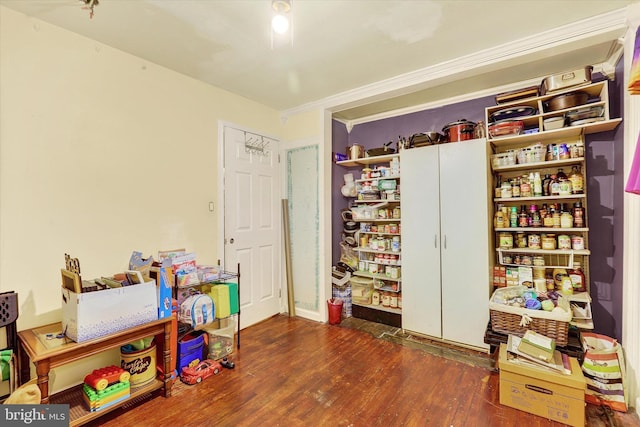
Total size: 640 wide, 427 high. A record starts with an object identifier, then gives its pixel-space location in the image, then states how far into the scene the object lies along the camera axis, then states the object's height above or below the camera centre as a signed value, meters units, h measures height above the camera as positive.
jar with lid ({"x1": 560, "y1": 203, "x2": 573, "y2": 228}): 2.55 -0.06
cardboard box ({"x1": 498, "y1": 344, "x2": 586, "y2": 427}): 1.78 -1.13
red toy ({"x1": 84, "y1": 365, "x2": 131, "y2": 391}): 1.81 -1.01
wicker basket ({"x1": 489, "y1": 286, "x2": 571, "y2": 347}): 2.09 -0.81
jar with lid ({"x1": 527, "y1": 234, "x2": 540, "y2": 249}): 2.73 -0.27
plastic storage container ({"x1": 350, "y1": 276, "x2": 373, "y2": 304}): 3.65 -0.94
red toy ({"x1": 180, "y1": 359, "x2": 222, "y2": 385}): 2.26 -1.22
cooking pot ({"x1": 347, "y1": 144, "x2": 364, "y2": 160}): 3.77 +0.81
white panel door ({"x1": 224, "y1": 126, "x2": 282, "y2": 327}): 3.22 -0.09
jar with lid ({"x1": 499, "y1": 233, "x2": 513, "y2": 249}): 2.83 -0.27
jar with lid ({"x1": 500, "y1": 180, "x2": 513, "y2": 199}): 2.87 +0.21
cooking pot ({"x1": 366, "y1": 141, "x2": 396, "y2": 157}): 3.54 +0.77
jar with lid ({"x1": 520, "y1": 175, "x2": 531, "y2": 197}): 2.76 +0.23
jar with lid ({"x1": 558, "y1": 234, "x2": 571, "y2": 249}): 2.59 -0.26
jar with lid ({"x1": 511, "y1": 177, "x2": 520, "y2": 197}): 2.83 +0.24
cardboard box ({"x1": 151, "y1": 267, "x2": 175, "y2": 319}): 2.09 -0.52
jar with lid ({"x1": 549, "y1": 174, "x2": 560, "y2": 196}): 2.60 +0.22
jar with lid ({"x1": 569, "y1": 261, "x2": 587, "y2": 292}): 2.52 -0.58
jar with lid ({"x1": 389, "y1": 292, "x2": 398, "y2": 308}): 3.45 -1.01
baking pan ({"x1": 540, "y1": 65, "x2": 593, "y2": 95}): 2.39 +1.10
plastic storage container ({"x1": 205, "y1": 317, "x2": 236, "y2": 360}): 2.62 -1.13
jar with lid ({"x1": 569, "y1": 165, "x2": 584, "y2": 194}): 2.53 +0.24
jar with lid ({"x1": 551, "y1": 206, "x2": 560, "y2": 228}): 2.61 -0.04
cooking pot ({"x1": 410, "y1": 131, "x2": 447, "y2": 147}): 3.14 +0.80
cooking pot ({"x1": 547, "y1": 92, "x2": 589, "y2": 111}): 2.50 +0.95
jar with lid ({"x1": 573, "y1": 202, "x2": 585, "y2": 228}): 2.52 -0.04
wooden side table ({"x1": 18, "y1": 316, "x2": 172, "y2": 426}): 1.61 -0.79
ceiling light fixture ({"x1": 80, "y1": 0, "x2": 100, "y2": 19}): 1.83 +1.34
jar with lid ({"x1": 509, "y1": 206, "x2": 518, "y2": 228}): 2.82 -0.05
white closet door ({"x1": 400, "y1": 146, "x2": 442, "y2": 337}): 3.00 -0.28
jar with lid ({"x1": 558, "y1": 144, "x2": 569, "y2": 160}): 2.60 +0.53
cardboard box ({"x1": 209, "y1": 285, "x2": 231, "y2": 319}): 2.66 -0.76
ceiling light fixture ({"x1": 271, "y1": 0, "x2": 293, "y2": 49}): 1.62 +1.15
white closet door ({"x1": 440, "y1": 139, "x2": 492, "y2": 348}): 2.74 -0.26
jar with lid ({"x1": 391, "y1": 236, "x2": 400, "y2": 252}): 3.51 -0.36
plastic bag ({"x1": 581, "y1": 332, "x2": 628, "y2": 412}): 1.92 -1.10
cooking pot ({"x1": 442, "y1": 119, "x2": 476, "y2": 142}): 2.93 +0.82
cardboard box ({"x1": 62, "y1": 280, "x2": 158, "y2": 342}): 1.73 -0.58
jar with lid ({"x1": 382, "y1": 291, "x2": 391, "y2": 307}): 3.50 -1.00
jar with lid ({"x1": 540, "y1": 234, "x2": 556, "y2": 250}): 2.64 -0.27
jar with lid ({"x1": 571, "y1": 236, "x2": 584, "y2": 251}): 2.54 -0.27
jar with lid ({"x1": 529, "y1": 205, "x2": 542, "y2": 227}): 2.71 -0.04
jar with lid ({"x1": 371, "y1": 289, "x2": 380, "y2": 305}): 3.59 -1.01
